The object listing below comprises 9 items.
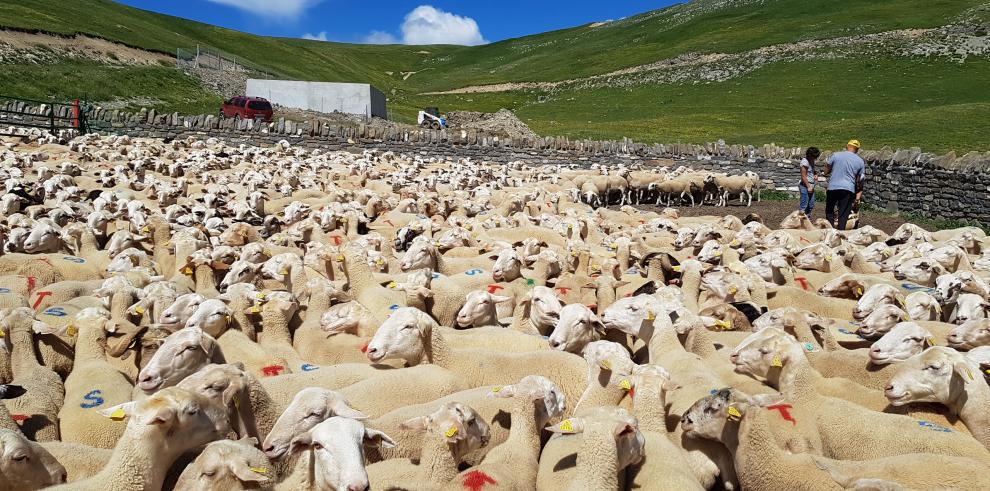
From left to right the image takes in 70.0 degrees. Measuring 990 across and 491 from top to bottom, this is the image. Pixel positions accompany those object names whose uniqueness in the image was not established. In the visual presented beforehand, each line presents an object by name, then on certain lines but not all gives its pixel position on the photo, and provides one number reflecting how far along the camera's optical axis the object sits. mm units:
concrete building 47375
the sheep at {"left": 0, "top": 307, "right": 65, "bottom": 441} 4668
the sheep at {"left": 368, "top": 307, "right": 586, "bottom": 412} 5703
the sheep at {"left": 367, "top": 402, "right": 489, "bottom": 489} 4203
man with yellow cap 14312
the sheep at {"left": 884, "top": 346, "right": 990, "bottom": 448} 5129
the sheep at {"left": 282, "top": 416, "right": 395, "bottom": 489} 3518
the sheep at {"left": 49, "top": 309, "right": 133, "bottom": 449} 4711
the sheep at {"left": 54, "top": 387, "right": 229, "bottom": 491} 3715
